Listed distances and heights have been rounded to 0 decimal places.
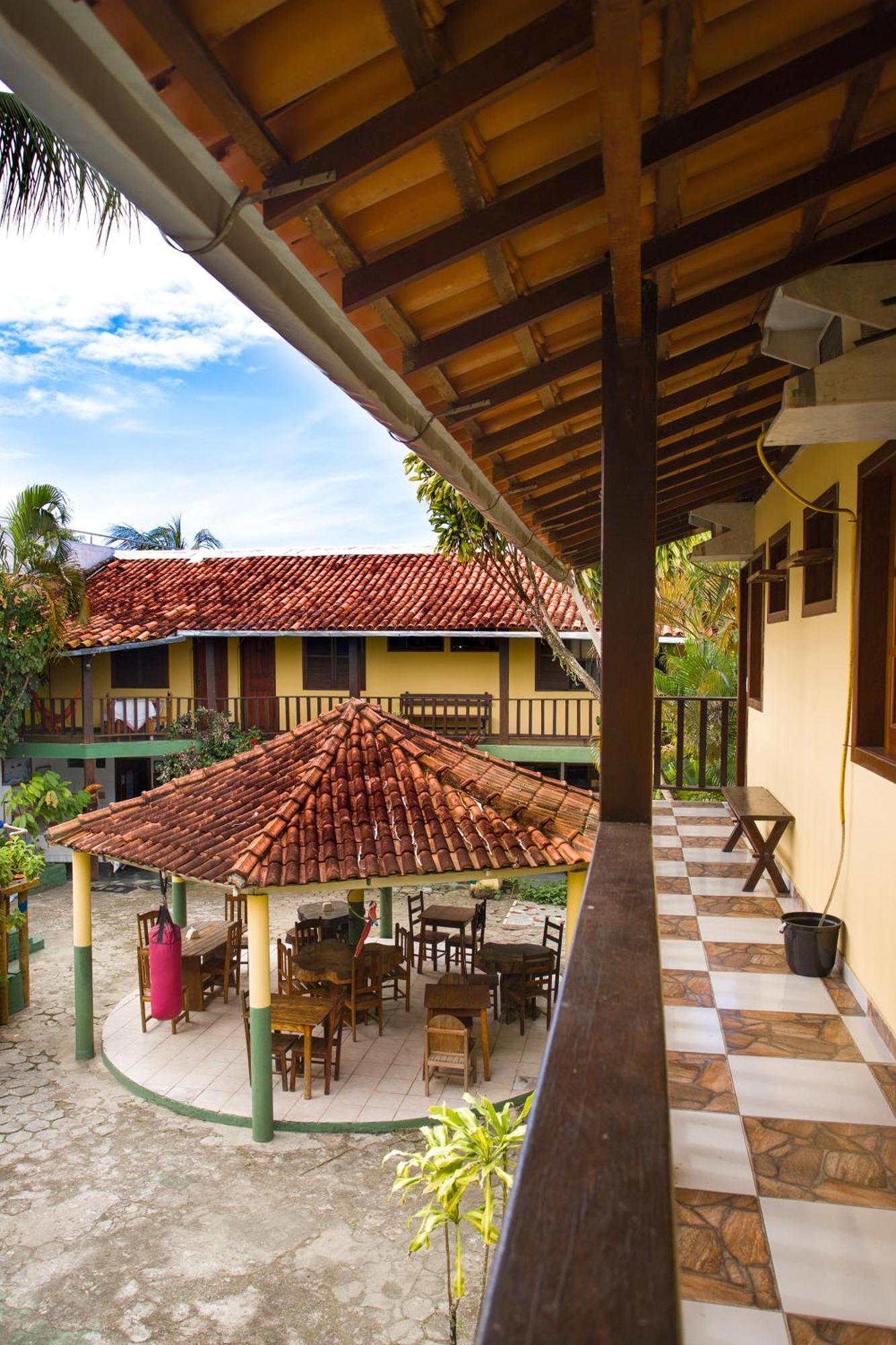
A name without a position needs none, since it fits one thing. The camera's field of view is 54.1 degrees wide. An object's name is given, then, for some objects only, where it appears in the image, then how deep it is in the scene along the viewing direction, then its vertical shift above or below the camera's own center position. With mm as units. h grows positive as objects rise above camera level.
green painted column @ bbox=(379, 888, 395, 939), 13523 -4249
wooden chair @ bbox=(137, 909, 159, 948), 10914 -3535
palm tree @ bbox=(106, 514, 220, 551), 43344 +5715
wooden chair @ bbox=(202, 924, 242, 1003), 10969 -4093
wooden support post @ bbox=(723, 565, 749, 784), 9742 -663
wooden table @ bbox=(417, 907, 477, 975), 11703 -3721
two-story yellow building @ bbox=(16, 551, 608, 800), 18344 -509
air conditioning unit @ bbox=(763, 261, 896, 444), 3246 +1096
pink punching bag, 9914 -3680
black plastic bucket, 4641 -1630
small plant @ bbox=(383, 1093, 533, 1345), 4891 -3106
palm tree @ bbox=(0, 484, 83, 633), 17250 +1787
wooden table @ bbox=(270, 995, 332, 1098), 8570 -3675
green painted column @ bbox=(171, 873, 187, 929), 13156 -3921
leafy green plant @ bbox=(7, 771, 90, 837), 17234 -3138
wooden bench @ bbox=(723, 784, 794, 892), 6079 -1336
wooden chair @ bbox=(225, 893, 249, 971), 12795 -4266
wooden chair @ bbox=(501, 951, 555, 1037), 10016 -3992
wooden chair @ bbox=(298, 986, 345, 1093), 8766 -4046
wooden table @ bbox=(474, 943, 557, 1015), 10148 -3689
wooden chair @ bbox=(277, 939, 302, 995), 9883 -3913
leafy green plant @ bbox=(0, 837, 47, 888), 11398 -2888
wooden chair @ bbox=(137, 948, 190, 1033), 10336 -3989
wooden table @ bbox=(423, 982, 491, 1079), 8891 -3696
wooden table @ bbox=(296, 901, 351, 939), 12386 -3924
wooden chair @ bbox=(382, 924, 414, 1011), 10859 -4220
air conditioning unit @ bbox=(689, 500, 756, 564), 8758 +1101
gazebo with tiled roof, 8227 -1907
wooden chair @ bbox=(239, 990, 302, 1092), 8789 -4159
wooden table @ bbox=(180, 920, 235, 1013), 10531 -3840
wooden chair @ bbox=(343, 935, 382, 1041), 9688 -3895
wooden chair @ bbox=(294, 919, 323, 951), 12031 -4035
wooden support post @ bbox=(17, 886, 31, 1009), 11500 -4152
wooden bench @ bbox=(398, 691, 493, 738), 18438 -1511
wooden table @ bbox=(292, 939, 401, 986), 9773 -3687
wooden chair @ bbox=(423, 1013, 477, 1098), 8352 -3864
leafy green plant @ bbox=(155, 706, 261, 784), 17797 -2026
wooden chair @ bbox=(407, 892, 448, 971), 11930 -4146
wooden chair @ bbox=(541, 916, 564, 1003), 10156 -3968
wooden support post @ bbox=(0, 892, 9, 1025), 10992 -4063
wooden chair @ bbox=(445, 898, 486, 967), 11672 -4007
